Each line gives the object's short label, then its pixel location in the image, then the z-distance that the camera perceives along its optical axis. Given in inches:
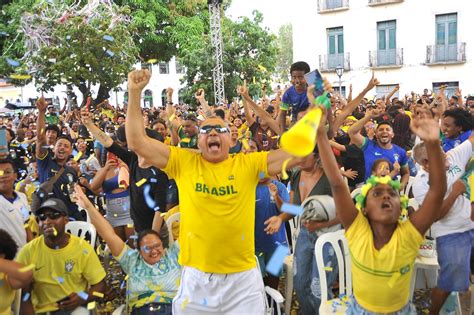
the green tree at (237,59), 771.4
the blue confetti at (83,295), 142.8
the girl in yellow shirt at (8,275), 122.1
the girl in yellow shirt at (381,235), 103.9
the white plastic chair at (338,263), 138.7
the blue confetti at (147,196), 183.0
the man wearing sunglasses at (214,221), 116.0
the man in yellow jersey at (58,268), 140.3
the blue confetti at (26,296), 135.8
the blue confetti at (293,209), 136.3
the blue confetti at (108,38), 654.7
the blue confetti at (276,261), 168.1
